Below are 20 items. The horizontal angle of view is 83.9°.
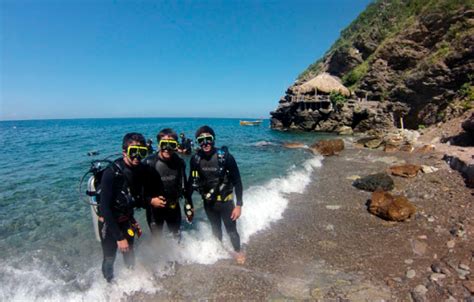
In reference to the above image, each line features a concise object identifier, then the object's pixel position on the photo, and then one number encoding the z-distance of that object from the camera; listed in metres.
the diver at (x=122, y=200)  3.38
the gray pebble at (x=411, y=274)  4.37
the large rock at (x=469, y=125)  13.62
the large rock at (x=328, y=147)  19.66
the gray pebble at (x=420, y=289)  3.93
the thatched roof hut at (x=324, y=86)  41.34
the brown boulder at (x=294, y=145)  24.76
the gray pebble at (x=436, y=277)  4.19
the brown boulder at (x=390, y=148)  18.64
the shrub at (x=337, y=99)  40.28
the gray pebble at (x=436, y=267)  4.40
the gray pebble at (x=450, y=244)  5.18
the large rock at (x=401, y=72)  24.04
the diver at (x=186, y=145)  18.34
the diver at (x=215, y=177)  4.53
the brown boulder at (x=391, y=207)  6.76
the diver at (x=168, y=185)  4.31
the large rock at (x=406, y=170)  11.05
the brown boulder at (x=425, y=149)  16.06
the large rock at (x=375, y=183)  9.55
